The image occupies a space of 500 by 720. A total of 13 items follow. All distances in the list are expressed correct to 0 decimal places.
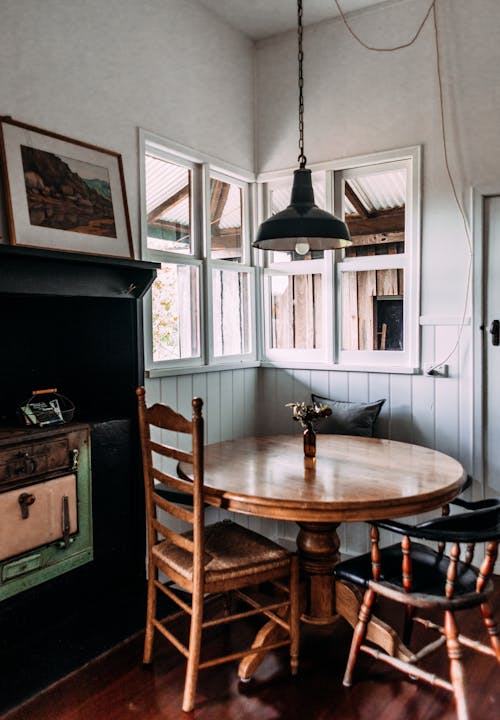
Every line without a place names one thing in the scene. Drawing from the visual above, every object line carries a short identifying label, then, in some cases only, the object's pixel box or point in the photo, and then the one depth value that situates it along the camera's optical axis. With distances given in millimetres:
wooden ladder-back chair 2090
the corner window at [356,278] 3553
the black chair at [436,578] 1900
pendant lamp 2402
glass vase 2676
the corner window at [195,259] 3295
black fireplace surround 2416
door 3236
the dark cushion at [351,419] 3424
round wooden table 2072
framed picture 2469
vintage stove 2320
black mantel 2258
